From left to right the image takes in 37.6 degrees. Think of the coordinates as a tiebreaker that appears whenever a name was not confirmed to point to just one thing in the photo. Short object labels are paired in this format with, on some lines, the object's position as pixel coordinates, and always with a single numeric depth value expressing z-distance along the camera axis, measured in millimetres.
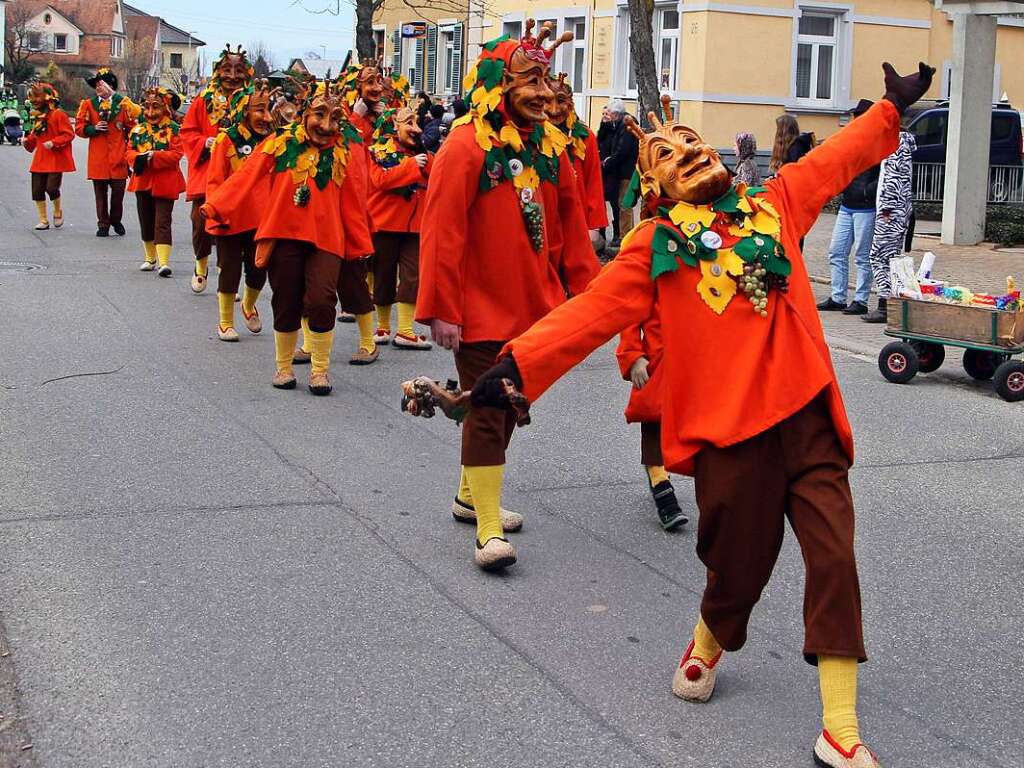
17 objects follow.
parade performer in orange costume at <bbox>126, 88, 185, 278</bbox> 15305
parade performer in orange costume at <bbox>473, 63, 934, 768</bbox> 4094
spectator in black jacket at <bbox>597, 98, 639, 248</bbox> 18109
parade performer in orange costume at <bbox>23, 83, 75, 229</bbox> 20000
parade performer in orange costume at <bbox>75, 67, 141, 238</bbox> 18141
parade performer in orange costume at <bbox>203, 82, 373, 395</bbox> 9375
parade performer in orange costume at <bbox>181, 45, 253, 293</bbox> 12828
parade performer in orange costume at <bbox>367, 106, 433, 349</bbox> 10883
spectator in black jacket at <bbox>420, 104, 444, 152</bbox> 11523
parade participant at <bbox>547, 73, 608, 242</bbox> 6279
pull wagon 9578
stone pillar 19188
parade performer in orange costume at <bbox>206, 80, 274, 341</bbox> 10656
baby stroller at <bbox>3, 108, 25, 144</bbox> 49750
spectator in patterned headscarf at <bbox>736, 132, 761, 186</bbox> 12730
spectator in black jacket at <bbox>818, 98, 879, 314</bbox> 13109
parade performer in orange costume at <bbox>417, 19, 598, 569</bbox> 5930
